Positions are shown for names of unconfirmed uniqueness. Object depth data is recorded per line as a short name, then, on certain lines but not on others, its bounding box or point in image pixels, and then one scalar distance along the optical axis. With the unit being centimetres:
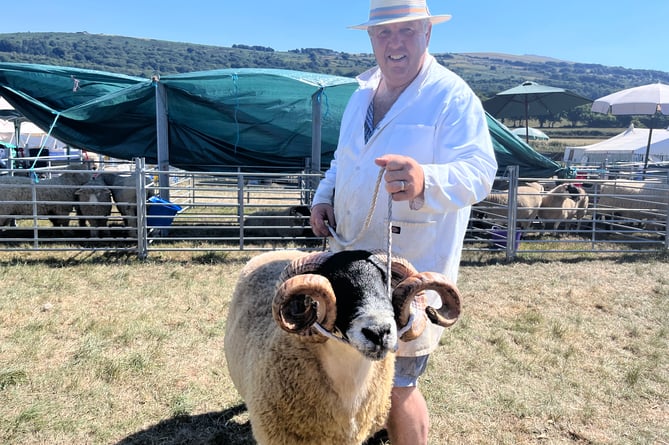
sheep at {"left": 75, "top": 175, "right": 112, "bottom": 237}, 864
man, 207
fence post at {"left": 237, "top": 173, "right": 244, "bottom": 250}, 793
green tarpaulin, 940
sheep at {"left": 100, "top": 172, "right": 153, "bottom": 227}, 884
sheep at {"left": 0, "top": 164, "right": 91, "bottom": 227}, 855
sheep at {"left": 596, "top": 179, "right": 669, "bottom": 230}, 1045
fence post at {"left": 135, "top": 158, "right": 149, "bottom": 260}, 754
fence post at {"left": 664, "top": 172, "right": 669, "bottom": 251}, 891
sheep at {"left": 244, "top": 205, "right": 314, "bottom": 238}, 920
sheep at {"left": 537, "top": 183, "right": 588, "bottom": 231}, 1027
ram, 159
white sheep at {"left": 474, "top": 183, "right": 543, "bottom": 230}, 956
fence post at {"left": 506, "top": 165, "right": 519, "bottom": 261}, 814
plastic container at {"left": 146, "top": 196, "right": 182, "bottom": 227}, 886
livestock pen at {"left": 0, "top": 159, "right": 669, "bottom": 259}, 782
